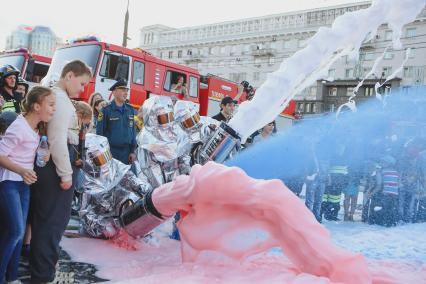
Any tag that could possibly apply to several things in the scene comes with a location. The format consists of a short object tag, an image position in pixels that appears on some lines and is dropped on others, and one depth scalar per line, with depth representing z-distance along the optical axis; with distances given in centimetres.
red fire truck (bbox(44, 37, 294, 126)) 1023
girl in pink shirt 294
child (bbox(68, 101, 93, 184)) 326
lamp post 1832
